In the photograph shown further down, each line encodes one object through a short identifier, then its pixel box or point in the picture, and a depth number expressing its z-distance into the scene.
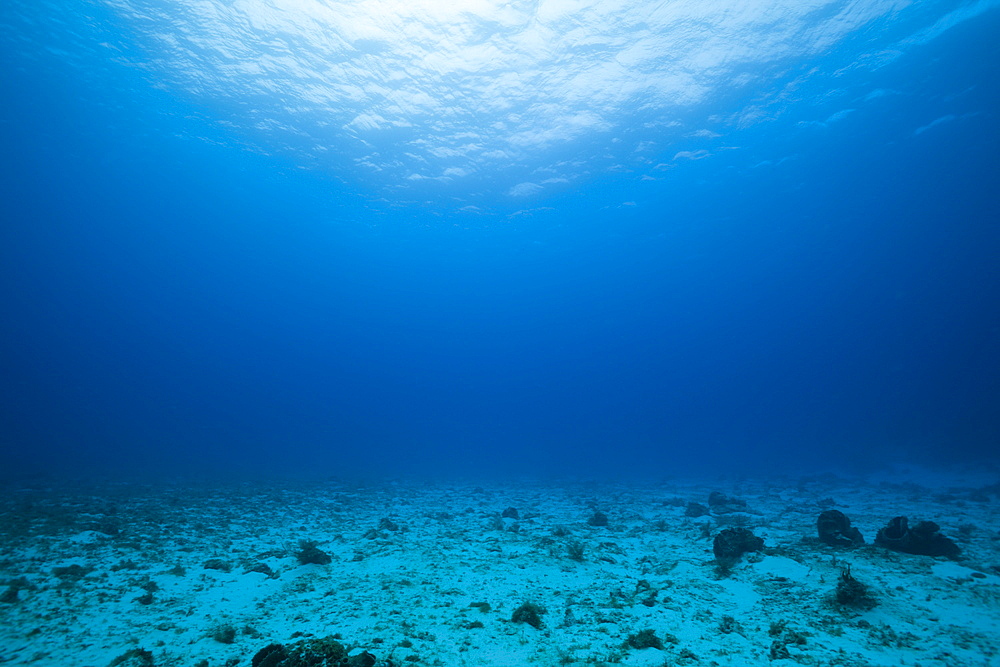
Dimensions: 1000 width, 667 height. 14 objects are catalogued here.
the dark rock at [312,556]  7.06
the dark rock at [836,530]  7.29
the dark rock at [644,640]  4.25
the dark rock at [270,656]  3.26
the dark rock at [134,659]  3.94
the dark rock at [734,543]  7.07
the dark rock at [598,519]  10.45
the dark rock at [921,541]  6.72
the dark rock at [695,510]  11.39
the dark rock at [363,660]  3.42
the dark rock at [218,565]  6.61
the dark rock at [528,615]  4.88
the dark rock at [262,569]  6.51
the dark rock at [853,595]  4.95
